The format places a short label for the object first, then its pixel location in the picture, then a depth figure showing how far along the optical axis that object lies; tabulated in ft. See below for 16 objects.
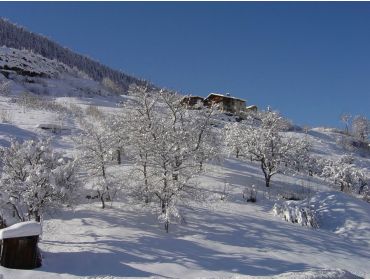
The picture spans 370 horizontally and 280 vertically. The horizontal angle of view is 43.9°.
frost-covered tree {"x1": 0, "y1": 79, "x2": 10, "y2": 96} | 229.82
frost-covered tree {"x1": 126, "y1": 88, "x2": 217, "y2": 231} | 87.51
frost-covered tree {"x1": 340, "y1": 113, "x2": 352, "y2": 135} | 338.23
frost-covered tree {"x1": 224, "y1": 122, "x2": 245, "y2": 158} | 148.10
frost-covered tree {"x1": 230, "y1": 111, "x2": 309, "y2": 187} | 124.57
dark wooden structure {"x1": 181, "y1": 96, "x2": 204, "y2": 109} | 290.93
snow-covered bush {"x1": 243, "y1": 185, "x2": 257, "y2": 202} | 107.04
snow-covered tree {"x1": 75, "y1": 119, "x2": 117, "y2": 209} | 97.50
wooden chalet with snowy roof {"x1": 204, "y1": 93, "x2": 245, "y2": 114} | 288.51
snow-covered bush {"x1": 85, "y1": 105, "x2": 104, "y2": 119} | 182.70
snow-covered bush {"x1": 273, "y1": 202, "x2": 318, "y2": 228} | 97.71
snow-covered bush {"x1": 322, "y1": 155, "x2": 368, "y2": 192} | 146.92
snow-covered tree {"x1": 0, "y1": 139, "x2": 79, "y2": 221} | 70.44
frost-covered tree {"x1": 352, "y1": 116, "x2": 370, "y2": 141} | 315.08
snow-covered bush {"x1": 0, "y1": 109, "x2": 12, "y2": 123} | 152.26
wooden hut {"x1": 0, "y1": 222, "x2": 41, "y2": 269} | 50.44
